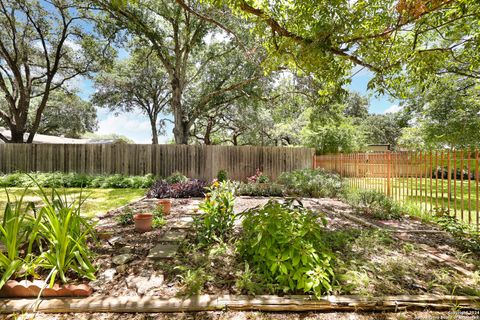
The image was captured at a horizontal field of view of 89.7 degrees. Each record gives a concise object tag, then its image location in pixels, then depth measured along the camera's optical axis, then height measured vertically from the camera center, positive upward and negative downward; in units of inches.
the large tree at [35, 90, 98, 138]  715.4 +145.0
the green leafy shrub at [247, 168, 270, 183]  350.0 -25.1
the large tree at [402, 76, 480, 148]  388.5 +86.7
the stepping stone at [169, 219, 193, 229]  144.2 -39.5
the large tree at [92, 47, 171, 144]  629.5 +204.7
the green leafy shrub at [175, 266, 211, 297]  77.9 -40.5
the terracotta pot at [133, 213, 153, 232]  135.9 -35.0
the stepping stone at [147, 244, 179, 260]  102.4 -40.3
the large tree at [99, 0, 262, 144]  380.5 +211.3
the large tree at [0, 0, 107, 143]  417.4 +223.2
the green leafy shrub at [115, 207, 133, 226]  151.3 -36.8
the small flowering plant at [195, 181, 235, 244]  116.0 -28.6
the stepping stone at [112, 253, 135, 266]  96.4 -40.3
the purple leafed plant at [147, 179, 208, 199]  267.6 -33.3
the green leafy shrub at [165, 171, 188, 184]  317.7 -24.0
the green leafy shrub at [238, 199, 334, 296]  77.3 -31.4
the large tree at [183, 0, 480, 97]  137.9 +83.5
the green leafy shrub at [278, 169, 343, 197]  282.1 -27.2
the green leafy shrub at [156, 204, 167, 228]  147.1 -37.1
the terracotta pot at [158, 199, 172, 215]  179.6 -33.4
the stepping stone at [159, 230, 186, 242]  121.9 -39.5
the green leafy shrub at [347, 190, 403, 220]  185.5 -36.2
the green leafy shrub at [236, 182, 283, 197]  287.3 -34.9
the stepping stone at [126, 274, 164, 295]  81.4 -42.6
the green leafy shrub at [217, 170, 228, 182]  349.4 -20.7
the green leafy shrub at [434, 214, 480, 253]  122.6 -40.8
